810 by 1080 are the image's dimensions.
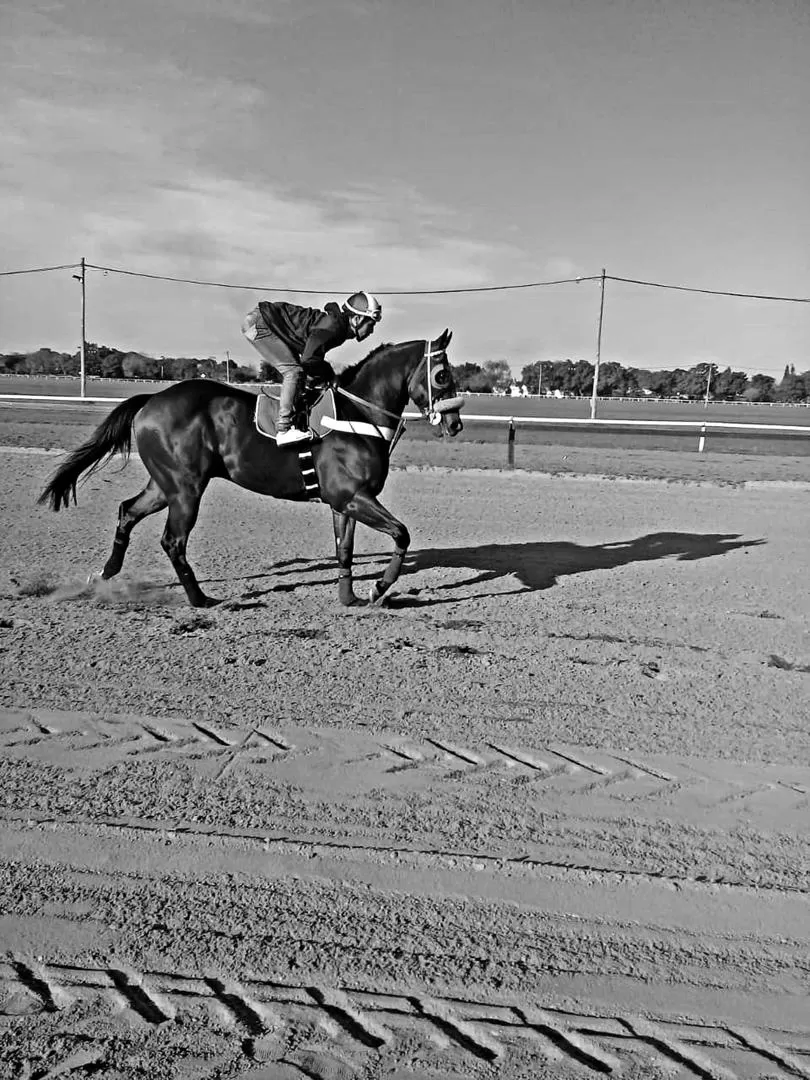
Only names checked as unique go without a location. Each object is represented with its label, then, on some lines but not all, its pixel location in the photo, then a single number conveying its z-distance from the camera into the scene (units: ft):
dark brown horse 23.16
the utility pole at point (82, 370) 122.72
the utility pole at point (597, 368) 138.86
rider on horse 22.15
